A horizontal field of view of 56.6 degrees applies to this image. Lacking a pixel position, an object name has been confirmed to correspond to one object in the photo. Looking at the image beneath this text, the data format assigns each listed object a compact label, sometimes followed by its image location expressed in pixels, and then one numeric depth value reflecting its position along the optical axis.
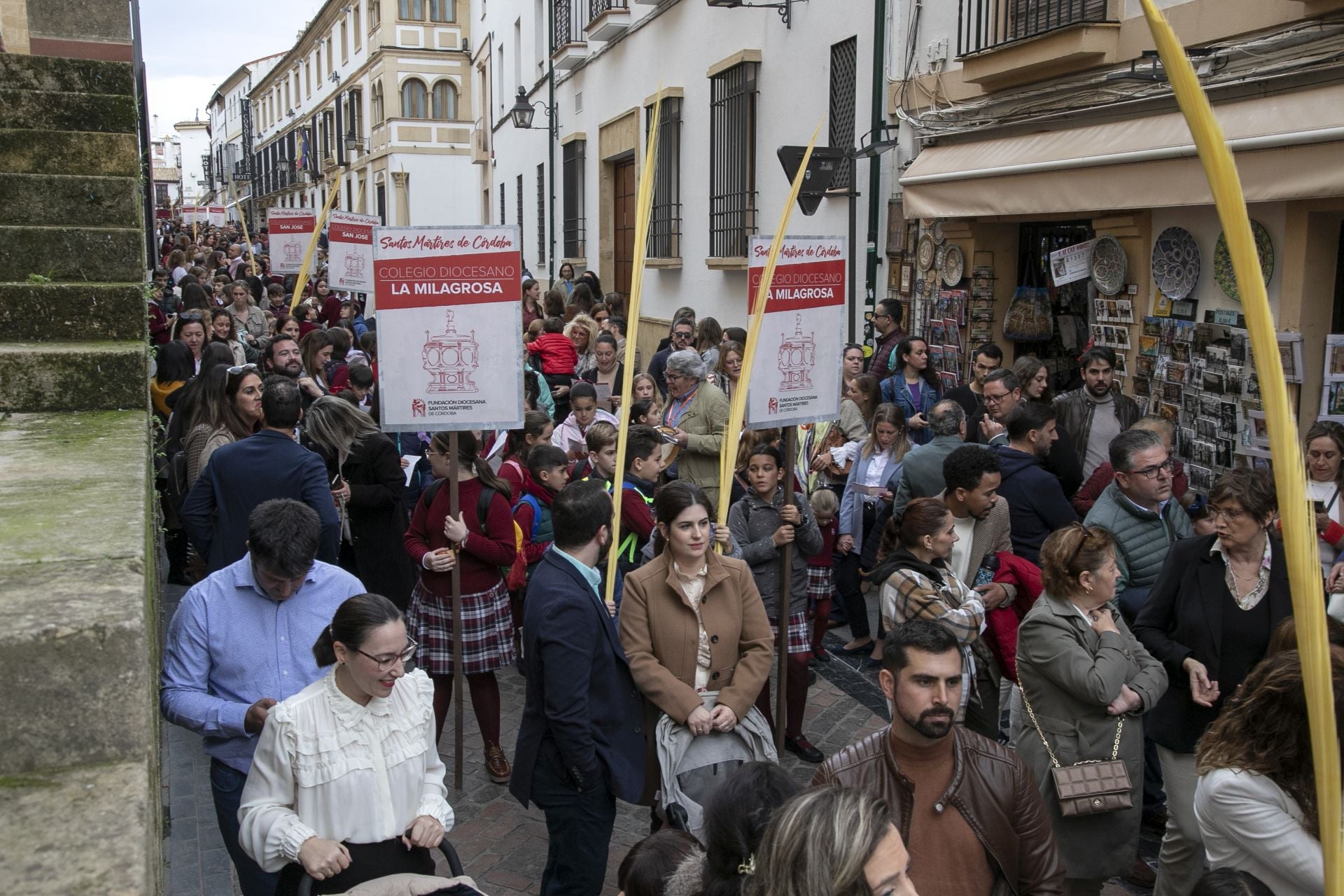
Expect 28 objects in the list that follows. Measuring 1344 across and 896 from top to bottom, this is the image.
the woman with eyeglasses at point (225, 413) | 6.52
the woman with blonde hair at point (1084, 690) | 4.11
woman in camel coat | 4.48
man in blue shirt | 3.75
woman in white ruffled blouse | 3.22
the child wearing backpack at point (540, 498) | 6.40
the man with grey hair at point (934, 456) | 6.75
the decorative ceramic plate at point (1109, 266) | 9.25
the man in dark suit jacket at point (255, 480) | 5.33
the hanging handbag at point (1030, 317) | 10.70
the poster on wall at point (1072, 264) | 9.64
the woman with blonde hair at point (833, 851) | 2.33
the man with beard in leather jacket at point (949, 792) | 3.19
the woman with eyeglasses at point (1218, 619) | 4.40
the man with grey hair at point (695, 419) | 7.85
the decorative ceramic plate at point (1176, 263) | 8.56
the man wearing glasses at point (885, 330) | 10.35
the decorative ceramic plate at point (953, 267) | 11.09
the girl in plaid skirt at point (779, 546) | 6.05
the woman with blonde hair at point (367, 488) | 6.46
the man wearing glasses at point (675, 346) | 11.35
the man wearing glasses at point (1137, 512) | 5.28
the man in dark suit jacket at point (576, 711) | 4.11
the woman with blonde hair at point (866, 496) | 7.64
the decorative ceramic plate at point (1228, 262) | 7.92
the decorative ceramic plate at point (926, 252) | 11.65
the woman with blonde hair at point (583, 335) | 12.10
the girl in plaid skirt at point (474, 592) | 5.81
